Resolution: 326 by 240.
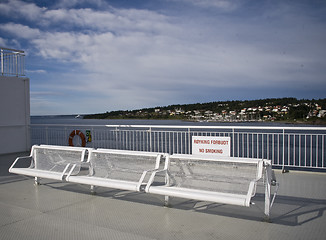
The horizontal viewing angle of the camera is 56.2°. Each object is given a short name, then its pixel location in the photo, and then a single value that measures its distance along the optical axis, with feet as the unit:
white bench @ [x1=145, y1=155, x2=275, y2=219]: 11.60
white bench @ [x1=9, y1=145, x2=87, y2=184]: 17.29
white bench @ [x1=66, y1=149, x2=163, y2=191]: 14.34
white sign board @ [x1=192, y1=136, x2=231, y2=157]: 16.92
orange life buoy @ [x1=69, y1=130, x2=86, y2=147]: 31.63
